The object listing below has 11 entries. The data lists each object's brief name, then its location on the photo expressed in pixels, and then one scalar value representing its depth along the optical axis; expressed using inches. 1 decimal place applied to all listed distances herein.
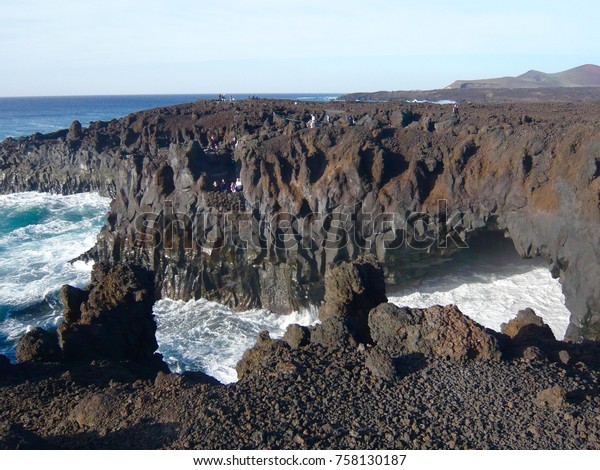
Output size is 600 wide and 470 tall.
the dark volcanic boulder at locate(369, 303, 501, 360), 399.2
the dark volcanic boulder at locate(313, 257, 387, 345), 496.4
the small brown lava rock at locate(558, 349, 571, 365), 413.1
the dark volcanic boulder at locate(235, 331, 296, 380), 395.2
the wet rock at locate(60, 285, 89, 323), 540.1
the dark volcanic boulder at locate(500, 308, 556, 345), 478.3
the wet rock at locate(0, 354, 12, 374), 435.2
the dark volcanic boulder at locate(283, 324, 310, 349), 442.9
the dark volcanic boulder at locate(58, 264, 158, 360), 510.9
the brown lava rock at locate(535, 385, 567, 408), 340.5
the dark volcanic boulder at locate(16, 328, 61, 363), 469.7
